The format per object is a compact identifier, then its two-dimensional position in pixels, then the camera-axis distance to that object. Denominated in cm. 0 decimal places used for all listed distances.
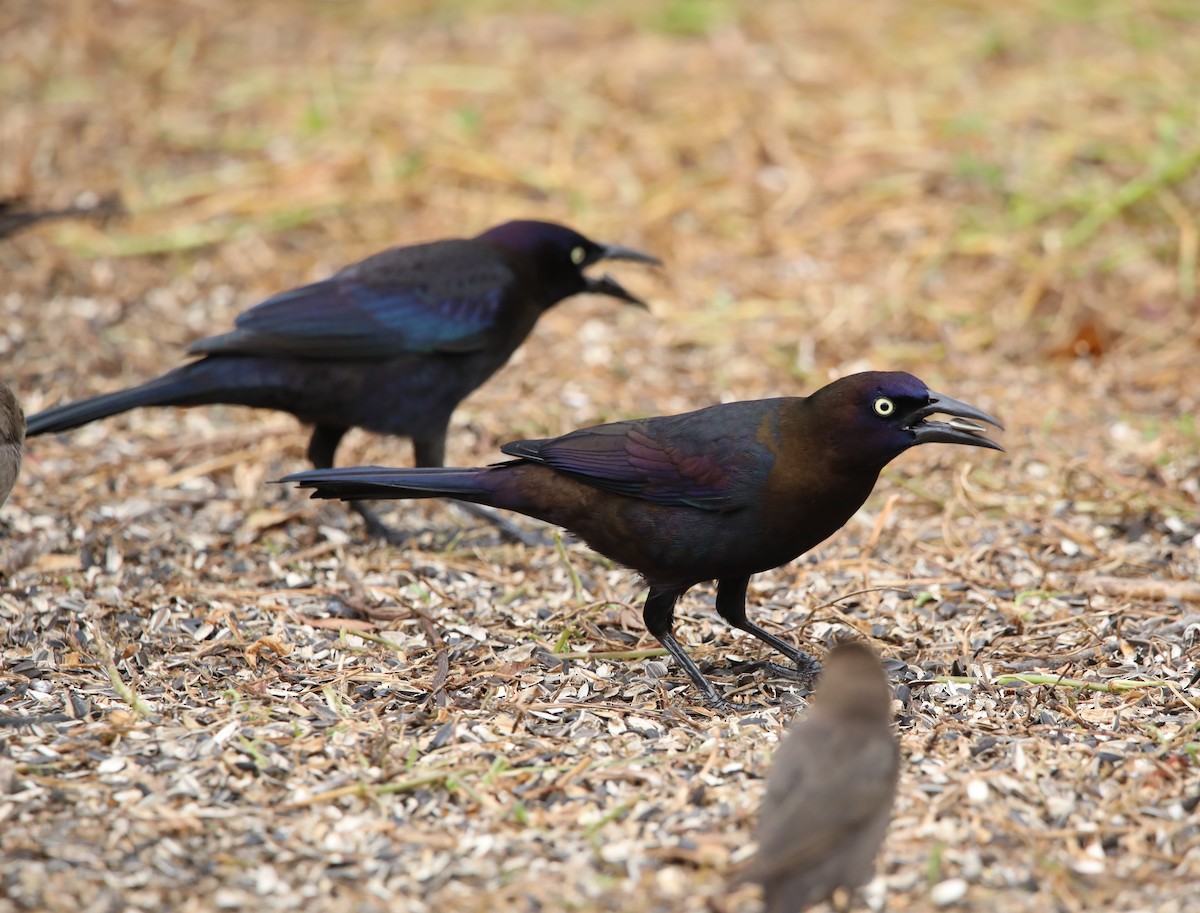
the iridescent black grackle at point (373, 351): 1081
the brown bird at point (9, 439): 913
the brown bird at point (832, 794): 616
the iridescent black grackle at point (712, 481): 826
